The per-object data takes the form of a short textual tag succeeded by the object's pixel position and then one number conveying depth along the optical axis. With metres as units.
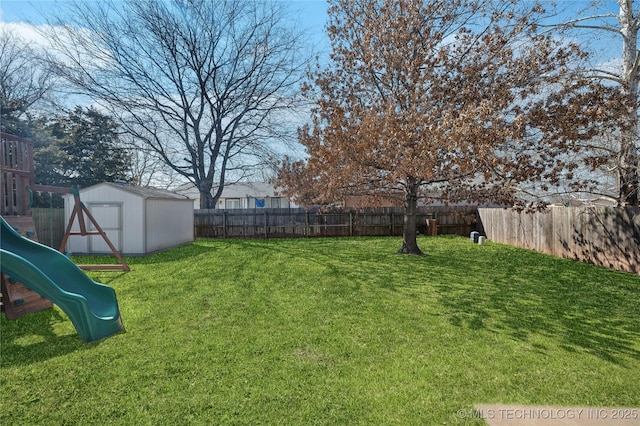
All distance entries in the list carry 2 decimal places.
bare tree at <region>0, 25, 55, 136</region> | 15.50
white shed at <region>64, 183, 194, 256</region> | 9.96
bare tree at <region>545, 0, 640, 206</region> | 6.89
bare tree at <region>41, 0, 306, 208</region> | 14.23
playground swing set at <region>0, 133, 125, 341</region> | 3.35
